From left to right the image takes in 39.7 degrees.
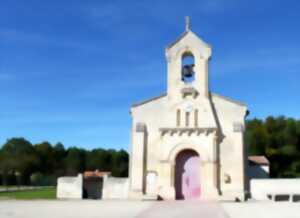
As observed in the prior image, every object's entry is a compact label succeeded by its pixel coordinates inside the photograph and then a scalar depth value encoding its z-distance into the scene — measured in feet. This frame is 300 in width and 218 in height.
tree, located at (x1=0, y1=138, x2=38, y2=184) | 245.86
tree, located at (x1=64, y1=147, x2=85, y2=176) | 279.69
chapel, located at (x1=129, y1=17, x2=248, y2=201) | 84.12
